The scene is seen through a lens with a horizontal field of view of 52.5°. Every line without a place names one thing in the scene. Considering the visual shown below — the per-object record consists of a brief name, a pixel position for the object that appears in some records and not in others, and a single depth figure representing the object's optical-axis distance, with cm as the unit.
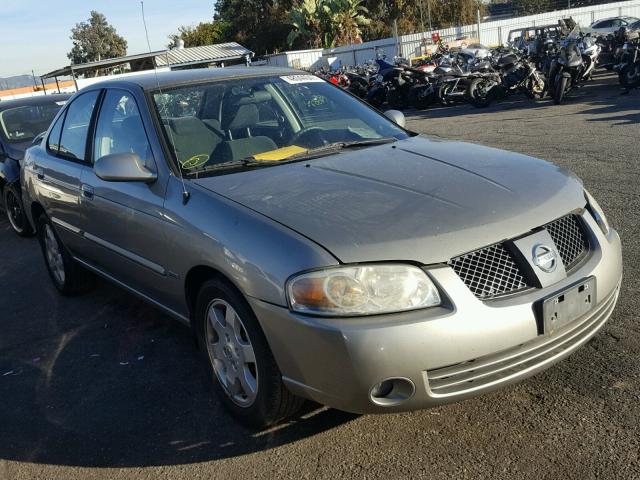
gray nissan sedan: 249
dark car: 804
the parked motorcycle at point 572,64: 1370
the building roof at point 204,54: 1894
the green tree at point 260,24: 5731
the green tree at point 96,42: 6600
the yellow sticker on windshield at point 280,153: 362
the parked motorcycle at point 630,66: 1363
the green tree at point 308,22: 4603
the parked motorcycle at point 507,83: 1508
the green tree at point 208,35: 6475
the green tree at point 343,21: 4559
